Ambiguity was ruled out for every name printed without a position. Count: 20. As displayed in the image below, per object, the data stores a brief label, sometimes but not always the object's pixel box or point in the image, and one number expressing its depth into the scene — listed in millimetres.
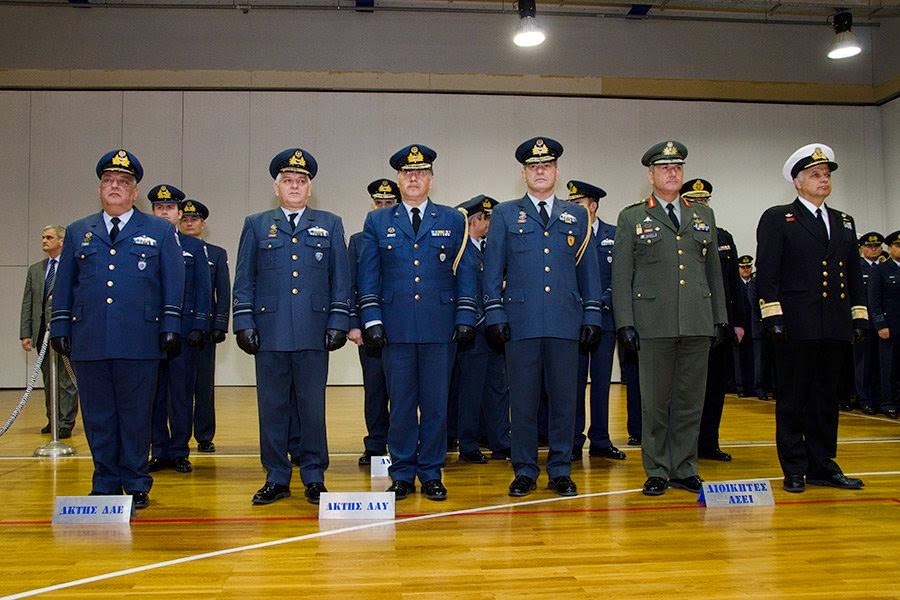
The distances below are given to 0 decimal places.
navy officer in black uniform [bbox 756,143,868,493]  4352
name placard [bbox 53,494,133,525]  3809
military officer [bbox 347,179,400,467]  5434
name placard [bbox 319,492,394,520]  3830
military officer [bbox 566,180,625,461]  5648
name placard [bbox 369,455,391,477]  4973
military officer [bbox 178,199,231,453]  5992
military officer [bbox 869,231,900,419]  8445
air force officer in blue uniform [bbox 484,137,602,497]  4242
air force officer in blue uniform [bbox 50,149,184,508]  4020
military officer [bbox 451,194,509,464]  5652
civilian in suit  7012
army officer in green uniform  4305
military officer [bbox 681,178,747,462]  5477
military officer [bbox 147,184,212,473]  5375
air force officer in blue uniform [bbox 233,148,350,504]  4129
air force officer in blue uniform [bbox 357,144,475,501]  4234
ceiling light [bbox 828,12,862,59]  10539
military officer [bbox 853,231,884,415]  8688
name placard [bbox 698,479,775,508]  3998
